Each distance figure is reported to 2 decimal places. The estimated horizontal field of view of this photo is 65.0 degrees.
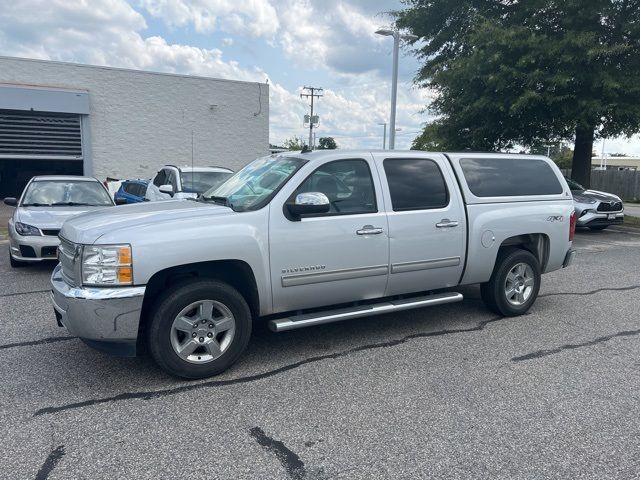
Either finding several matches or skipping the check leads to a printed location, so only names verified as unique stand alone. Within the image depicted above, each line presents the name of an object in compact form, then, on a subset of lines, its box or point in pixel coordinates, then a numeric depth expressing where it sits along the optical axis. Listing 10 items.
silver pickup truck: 3.82
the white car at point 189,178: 10.56
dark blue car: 13.82
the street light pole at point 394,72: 15.80
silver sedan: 7.82
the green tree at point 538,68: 12.94
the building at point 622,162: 86.81
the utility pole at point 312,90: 62.66
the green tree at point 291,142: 74.64
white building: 19.61
